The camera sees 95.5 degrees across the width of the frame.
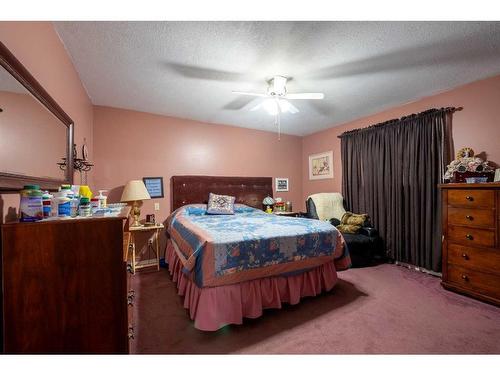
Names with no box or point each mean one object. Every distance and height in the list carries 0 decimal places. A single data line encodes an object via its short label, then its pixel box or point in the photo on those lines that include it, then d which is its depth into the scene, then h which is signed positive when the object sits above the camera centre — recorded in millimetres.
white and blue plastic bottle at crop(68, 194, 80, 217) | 1289 -74
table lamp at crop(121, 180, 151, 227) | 3174 -36
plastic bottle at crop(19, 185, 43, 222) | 1044 -54
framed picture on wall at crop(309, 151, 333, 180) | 4629 +497
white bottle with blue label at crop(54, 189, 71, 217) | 1220 -69
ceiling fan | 2463 +1081
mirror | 1055 +355
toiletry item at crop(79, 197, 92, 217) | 1272 -89
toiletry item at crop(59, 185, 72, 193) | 1383 +21
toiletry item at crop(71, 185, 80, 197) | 1605 +22
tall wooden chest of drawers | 2170 -538
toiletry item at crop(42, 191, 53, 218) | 1125 -58
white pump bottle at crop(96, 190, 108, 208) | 1888 -82
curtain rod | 2876 +1011
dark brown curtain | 2973 +136
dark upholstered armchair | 3266 -685
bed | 1787 -659
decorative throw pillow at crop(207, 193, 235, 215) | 3586 -232
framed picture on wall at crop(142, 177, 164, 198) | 3670 +84
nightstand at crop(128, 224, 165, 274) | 3139 -824
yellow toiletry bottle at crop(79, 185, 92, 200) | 1718 +8
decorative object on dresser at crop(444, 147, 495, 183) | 2457 +198
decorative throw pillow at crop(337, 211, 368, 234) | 3549 -548
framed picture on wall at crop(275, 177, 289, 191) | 4949 +120
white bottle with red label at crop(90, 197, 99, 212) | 1804 -88
